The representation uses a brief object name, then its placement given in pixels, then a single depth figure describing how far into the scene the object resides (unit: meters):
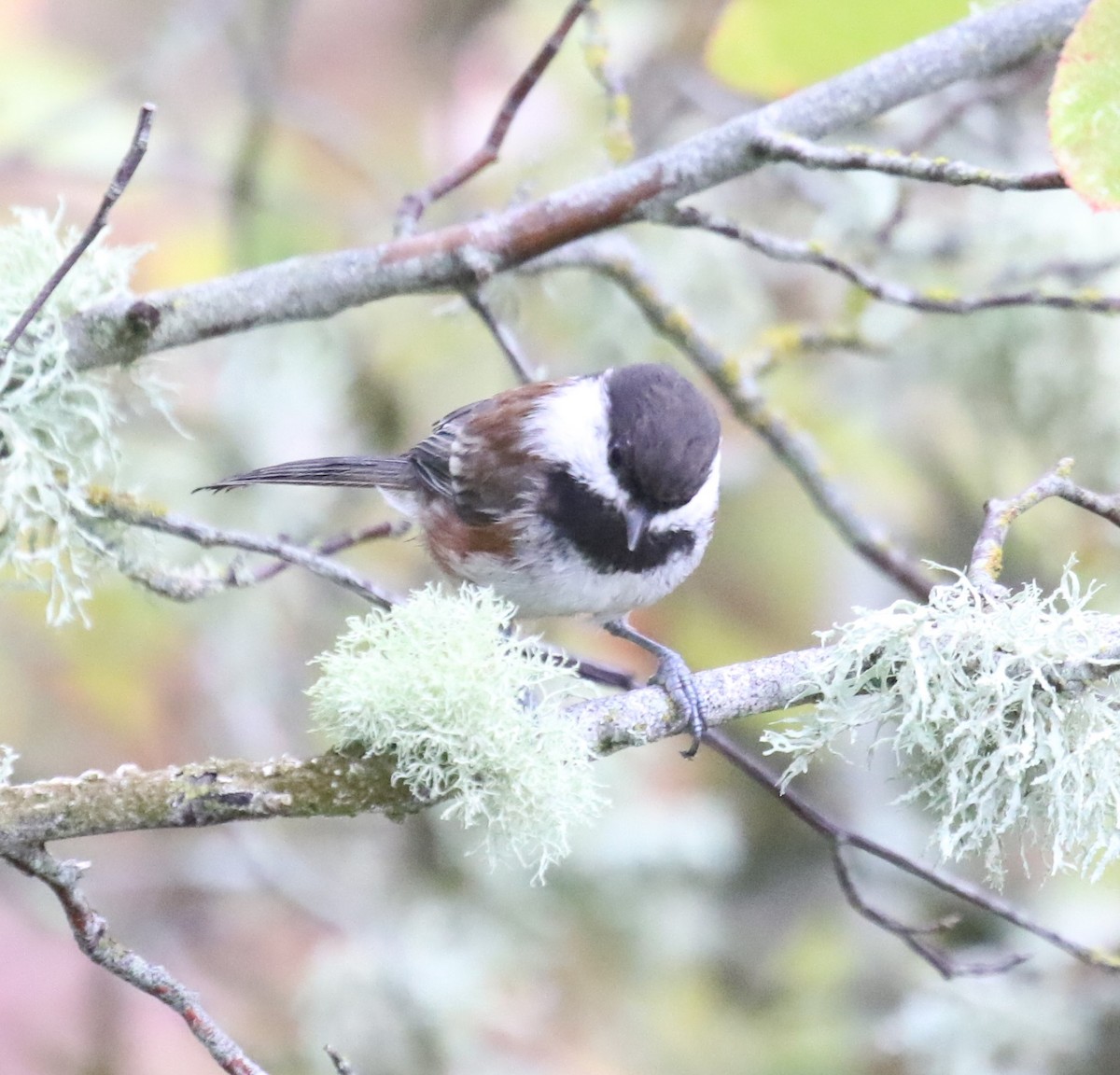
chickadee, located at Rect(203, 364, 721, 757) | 3.75
